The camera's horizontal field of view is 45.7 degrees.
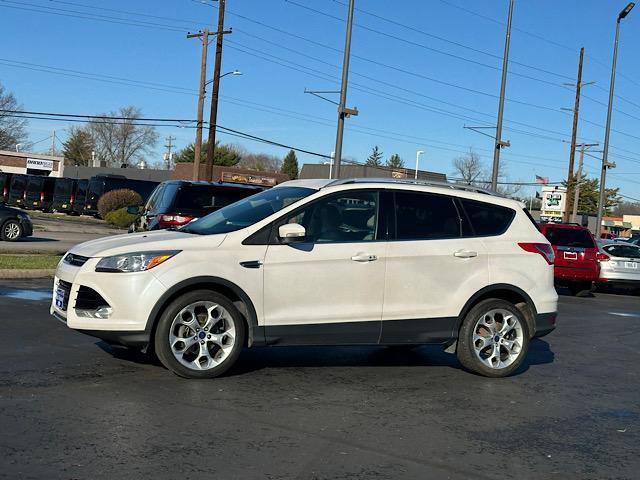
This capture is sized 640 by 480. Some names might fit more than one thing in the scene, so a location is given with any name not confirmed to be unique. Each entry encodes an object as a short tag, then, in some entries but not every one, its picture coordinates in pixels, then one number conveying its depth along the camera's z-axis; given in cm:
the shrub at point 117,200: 3766
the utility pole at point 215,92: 3341
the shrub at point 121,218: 3378
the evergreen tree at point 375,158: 14725
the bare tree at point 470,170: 8200
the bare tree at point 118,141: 10188
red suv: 1836
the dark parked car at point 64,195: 4241
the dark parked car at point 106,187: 4106
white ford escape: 652
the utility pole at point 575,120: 4609
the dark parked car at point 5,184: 4356
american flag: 6861
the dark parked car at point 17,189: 4356
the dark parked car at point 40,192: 4341
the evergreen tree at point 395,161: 14512
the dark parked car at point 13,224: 2128
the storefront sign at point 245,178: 6053
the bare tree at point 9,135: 7444
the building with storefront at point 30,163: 6669
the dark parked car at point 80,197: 4194
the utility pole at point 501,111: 3019
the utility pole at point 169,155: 9762
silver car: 1967
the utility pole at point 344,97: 2247
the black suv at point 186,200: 1338
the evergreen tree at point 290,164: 10694
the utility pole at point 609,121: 3781
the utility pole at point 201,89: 3500
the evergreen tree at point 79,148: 10631
